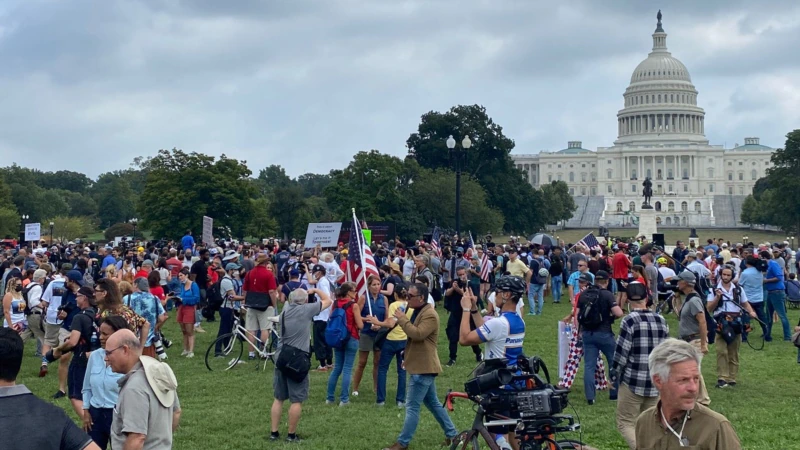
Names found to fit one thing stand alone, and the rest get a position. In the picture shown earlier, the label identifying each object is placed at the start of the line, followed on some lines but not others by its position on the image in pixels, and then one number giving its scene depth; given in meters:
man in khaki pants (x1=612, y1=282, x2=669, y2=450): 7.50
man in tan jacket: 8.74
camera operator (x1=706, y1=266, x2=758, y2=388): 12.42
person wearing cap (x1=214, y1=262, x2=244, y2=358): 15.26
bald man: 5.29
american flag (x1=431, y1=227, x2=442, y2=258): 26.44
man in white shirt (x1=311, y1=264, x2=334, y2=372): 13.50
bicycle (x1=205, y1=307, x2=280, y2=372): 14.40
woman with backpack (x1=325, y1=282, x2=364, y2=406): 11.43
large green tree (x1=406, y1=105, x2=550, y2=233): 74.56
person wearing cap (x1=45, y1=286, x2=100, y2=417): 8.36
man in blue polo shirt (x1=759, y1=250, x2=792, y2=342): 16.86
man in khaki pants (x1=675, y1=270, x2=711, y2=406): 10.11
